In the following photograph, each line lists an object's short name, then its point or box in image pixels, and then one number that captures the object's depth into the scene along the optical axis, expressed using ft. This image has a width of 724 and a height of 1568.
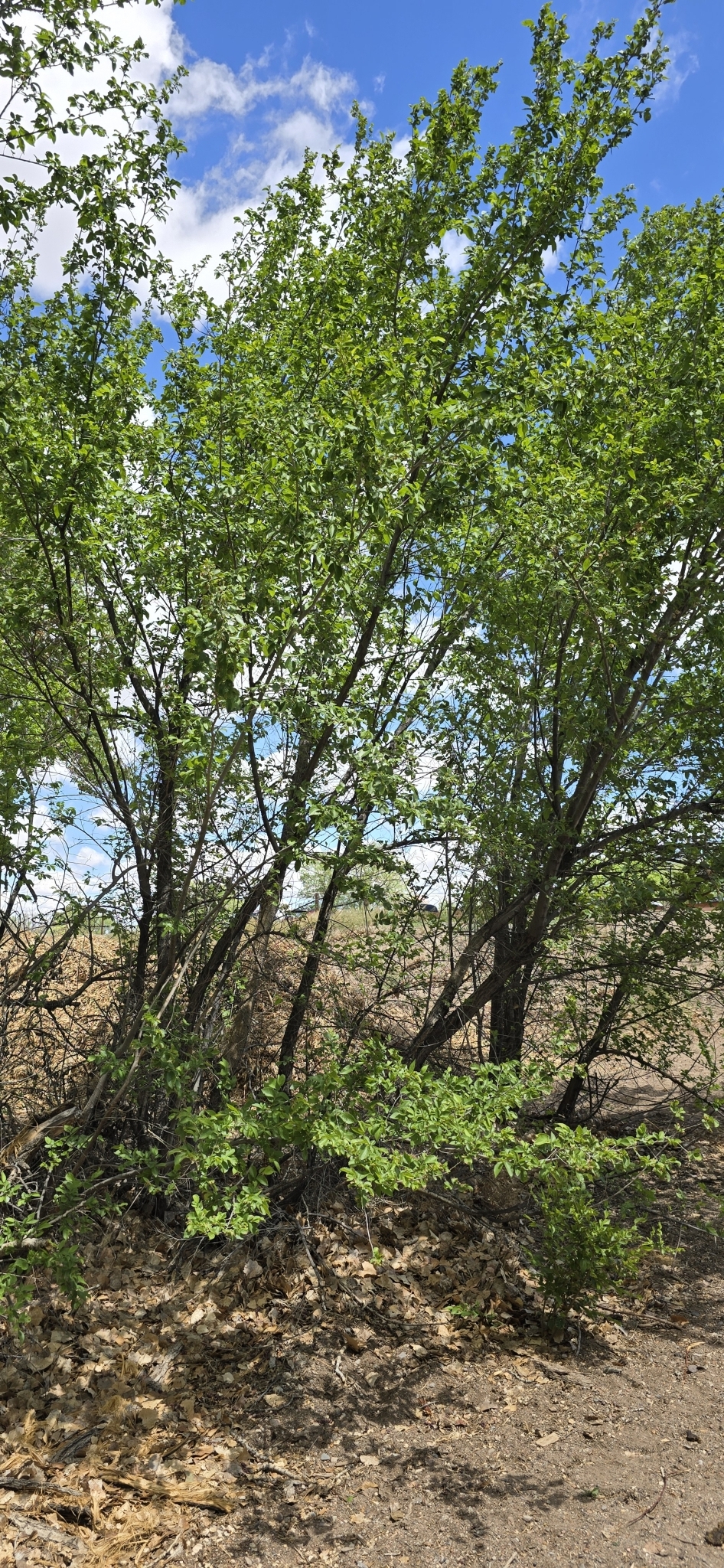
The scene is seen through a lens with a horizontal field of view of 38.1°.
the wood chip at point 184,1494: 14.66
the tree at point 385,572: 15.99
